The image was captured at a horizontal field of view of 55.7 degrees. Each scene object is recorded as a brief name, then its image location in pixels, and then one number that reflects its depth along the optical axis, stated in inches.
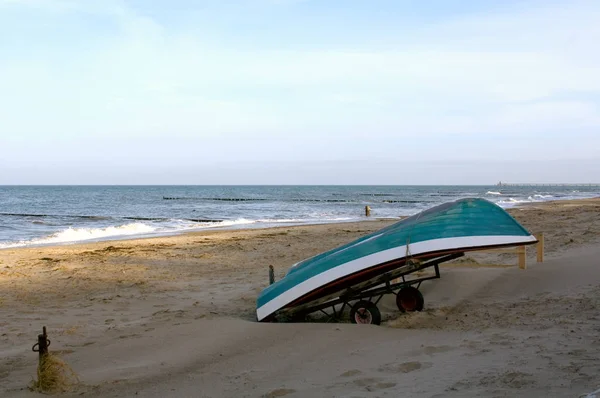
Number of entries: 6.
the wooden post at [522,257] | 361.7
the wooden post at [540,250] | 386.9
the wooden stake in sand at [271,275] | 323.1
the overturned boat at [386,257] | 251.3
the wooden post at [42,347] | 184.2
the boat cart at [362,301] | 262.8
